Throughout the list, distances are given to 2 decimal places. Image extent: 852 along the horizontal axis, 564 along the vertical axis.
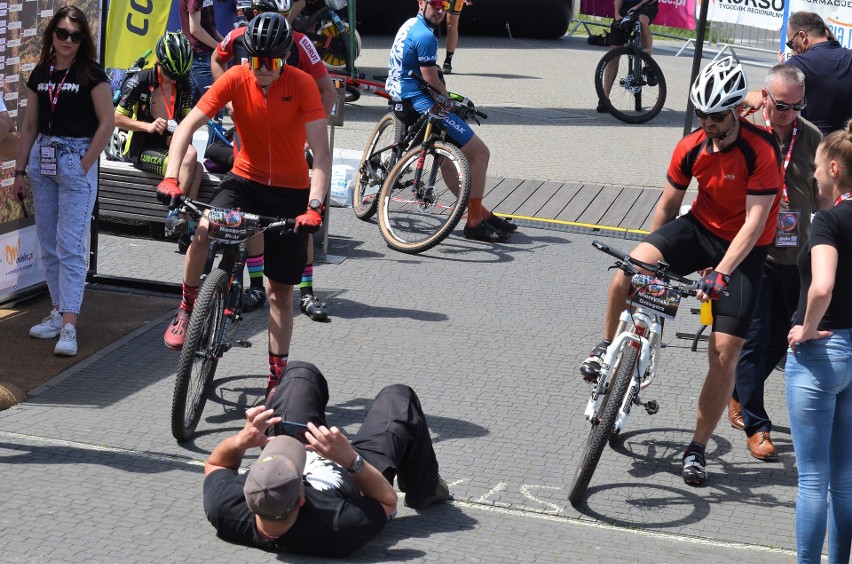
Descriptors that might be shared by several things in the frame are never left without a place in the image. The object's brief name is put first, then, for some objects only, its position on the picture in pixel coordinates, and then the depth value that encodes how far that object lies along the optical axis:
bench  9.63
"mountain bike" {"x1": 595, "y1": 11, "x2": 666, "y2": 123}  15.23
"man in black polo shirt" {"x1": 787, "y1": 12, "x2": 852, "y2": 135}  8.47
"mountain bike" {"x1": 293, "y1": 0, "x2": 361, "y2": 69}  15.20
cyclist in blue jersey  9.94
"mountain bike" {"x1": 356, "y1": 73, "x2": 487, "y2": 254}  9.75
